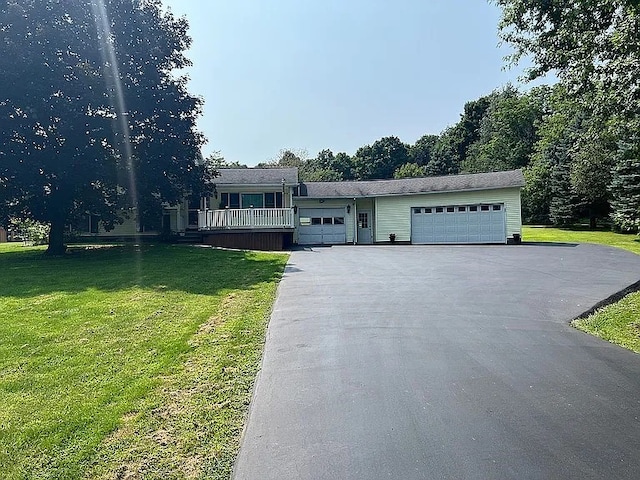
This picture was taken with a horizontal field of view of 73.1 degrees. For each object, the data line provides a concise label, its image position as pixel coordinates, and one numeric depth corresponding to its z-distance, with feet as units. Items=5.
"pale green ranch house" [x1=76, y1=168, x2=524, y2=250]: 70.23
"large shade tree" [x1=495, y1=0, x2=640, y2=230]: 23.96
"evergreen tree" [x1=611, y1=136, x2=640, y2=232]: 72.54
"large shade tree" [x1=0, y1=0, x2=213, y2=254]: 47.11
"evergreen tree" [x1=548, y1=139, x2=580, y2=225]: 103.01
